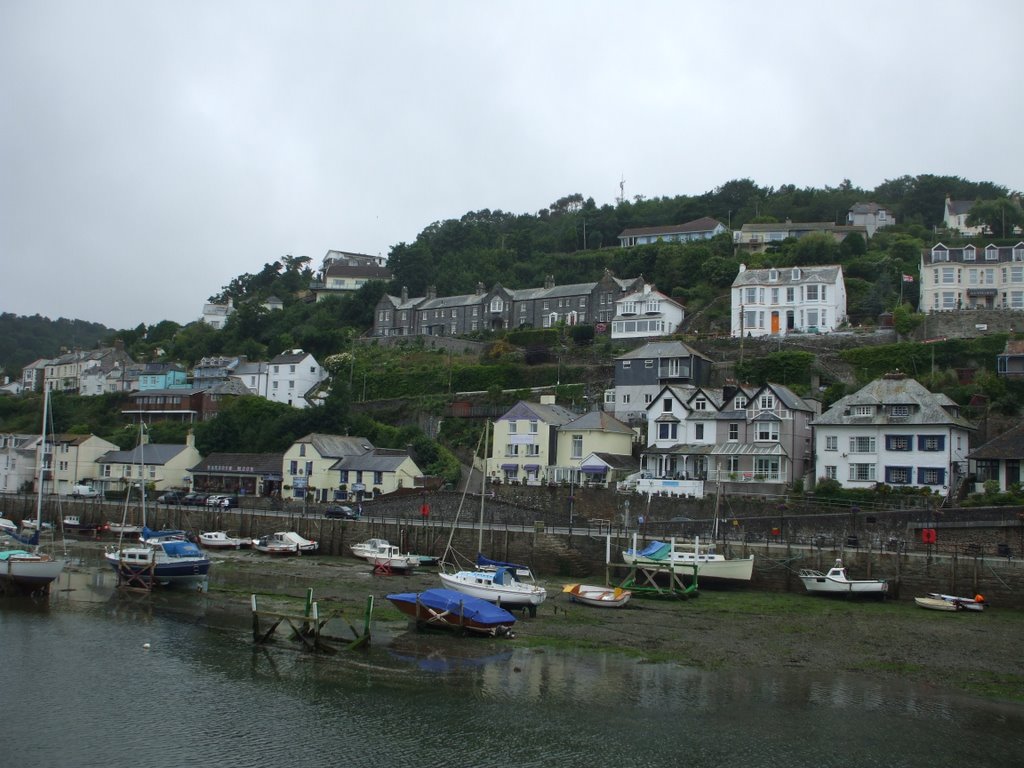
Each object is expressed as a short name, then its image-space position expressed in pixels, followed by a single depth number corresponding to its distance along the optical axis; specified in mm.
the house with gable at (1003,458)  45250
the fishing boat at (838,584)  37531
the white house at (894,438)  48594
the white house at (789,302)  71500
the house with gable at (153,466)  74250
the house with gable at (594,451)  58500
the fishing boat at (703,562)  40156
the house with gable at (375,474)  62031
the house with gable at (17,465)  80500
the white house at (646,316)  77000
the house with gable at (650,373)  64875
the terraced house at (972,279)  70188
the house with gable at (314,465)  65000
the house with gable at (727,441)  52875
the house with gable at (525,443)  62438
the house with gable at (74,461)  77688
